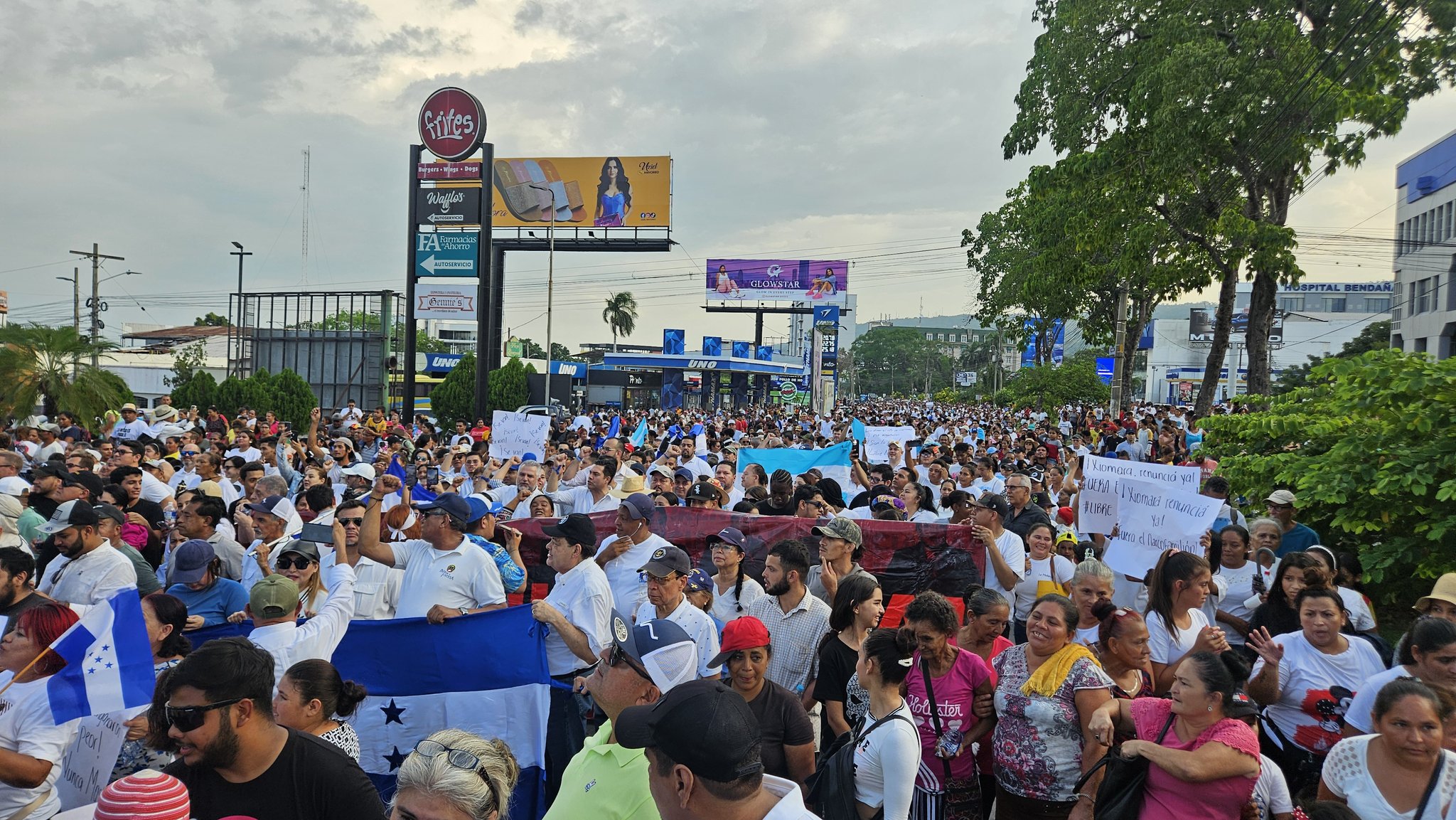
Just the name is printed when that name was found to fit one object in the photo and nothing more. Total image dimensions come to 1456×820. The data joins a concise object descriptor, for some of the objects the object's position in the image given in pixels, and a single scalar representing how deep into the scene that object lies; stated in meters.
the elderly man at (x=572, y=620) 5.27
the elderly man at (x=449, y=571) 5.71
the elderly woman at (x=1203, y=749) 3.58
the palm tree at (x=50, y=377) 23.19
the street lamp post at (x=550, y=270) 37.91
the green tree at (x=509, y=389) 36.72
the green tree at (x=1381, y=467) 7.32
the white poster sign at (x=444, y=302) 34.94
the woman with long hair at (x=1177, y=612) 5.22
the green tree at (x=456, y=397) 35.19
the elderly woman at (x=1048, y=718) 4.23
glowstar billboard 67.06
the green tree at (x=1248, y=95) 16.78
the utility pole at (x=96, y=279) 46.09
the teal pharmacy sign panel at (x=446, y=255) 33.62
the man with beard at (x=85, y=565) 5.82
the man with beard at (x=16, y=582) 4.88
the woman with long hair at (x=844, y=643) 4.69
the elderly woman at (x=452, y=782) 2.69
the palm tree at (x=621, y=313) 106.44
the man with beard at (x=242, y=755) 3.11
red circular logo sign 33.03
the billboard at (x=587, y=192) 49.22
